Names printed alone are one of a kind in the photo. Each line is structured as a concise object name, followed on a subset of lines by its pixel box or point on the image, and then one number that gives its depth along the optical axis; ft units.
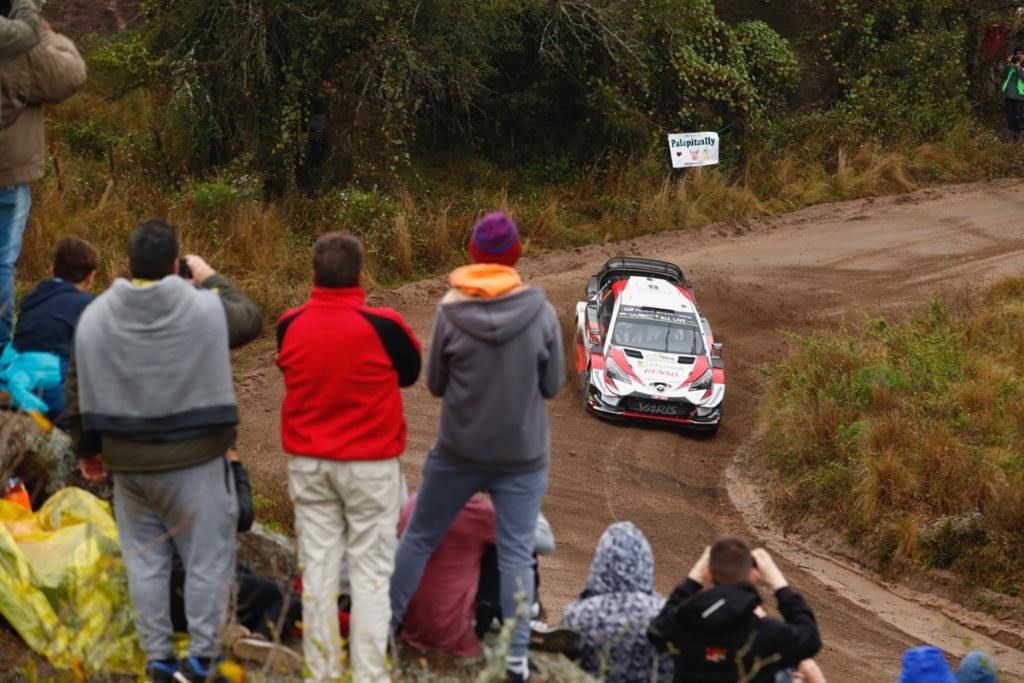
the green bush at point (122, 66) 149.69
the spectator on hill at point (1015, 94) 180.55
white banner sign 165.58
